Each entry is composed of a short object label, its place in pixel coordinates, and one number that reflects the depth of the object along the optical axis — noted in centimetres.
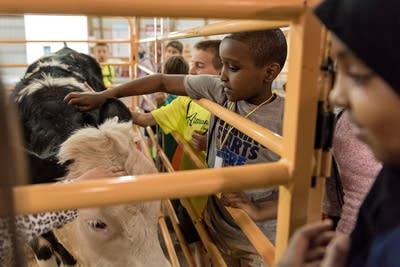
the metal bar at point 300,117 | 61
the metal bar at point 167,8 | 55
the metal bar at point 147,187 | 53
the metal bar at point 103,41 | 357
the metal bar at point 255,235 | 75
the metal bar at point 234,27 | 70
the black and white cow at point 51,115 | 139
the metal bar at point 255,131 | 69
